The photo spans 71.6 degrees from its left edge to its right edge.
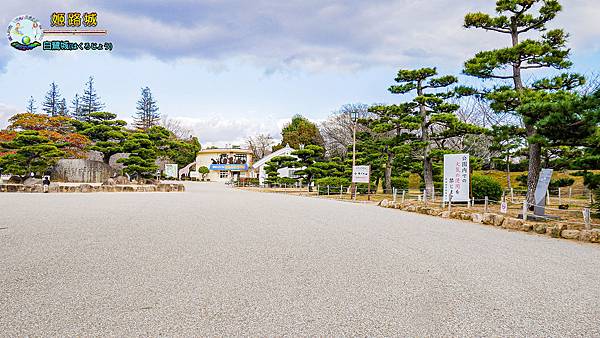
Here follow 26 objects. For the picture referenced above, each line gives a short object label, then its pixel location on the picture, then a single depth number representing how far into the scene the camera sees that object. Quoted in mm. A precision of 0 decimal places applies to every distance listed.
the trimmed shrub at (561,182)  14172
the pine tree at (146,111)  61250
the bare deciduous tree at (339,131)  37906
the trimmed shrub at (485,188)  17812
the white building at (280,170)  43159
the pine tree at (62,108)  54688
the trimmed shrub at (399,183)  27738
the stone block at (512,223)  9477
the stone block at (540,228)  8805
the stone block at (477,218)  10804
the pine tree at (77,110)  55141
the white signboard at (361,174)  21498
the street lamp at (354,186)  22050
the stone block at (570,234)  8164
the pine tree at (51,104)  54125
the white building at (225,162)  62031
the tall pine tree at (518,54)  11742
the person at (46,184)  21384
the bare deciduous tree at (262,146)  66938
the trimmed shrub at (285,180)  34044
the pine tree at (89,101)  55594
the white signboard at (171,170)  50531
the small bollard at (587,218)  8250
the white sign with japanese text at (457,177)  14297
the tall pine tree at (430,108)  18859
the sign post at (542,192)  11055
